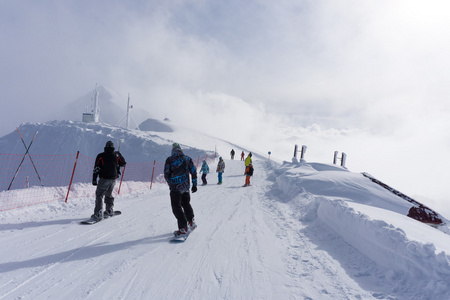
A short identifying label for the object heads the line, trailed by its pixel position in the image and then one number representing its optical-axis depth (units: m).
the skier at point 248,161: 14.48
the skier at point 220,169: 14.50
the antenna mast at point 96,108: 65.12
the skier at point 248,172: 13.49
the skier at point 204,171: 14.11
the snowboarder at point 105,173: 6.05
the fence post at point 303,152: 23.65
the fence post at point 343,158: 23.81
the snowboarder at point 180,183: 4.96
